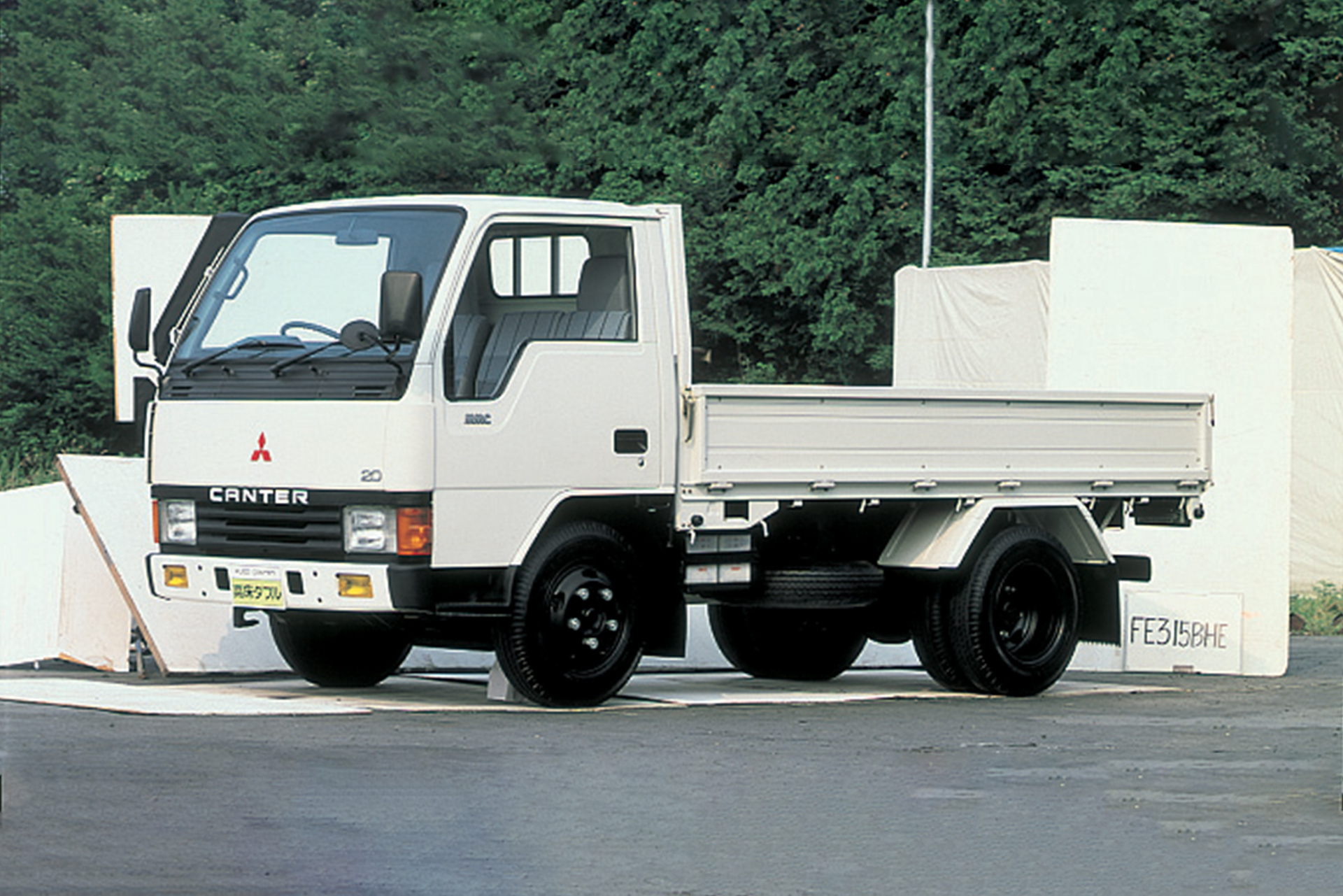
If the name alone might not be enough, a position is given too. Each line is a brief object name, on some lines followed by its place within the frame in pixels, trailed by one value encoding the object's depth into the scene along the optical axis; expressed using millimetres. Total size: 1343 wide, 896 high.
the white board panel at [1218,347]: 15648
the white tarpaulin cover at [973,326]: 20516
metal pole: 37781
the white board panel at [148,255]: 15695
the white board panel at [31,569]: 13688
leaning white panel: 13281
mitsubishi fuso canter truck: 11102
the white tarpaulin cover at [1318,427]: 20875
